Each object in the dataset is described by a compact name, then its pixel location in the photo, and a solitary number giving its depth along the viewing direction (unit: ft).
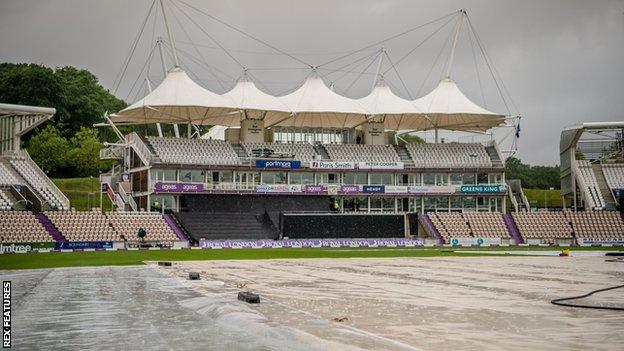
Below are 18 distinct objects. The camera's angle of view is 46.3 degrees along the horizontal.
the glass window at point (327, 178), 307.11
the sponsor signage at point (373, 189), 301.84
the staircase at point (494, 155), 322.75
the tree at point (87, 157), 393.50
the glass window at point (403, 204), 312.09
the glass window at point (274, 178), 302.45
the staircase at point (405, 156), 315.37
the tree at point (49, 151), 389.39
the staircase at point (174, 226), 253.10
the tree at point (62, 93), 414.41
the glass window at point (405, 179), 316.81
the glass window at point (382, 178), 313.73
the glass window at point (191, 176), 289.94
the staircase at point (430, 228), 280.84
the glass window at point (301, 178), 305.53
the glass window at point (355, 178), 310.86
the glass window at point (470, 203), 316.19
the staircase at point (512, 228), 284.82
